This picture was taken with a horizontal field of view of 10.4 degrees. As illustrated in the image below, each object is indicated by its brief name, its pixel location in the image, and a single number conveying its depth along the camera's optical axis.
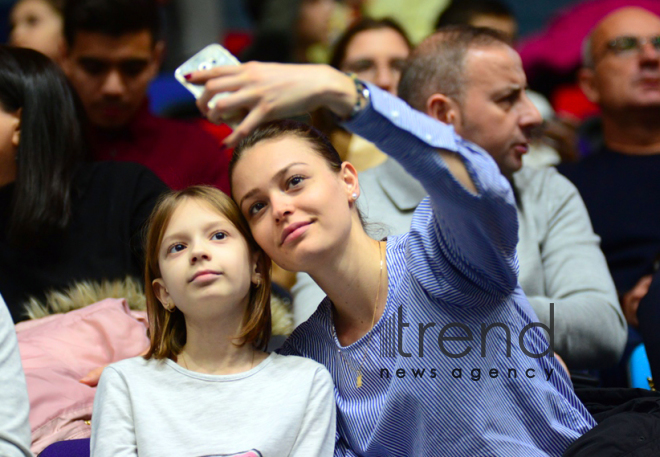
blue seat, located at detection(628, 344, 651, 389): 4.83
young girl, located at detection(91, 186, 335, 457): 4.53
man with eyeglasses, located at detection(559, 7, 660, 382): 5.20
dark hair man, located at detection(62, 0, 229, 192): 5.28
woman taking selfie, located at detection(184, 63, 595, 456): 4.52
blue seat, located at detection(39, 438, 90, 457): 4.53
